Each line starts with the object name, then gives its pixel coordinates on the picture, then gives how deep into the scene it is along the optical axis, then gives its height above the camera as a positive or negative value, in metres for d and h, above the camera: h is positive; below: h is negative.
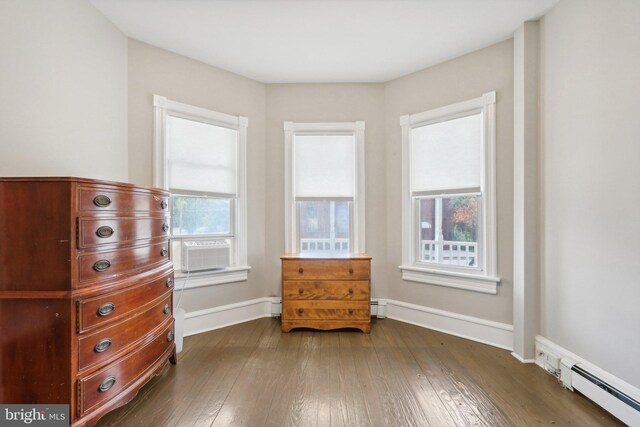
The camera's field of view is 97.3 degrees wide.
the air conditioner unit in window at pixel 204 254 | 2.72 -0.40
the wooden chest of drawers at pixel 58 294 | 1.36 -0.39
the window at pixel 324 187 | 3.25 +0.31
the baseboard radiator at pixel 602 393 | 1.56 -1.08
